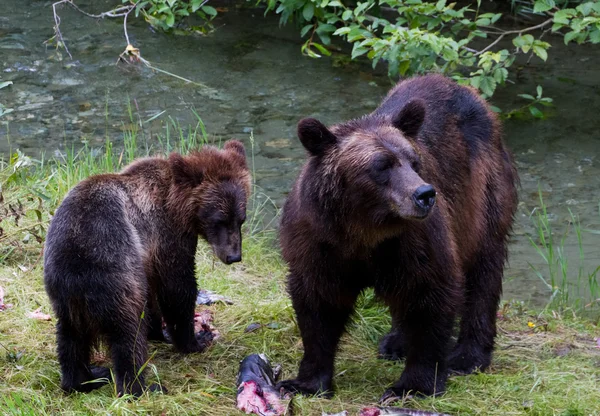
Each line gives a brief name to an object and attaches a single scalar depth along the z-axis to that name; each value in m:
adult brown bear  10.12
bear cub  10.38
